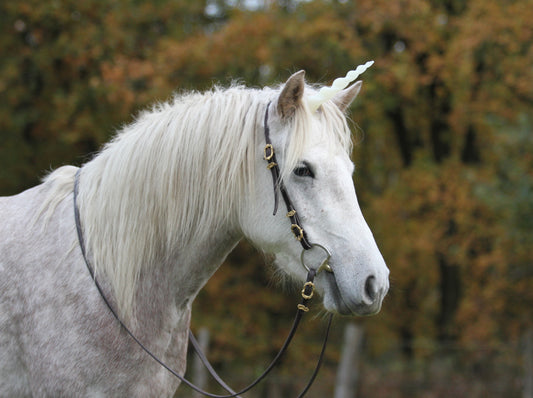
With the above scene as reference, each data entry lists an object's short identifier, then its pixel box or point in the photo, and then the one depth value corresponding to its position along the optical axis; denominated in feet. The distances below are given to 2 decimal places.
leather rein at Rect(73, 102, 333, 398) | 14.74
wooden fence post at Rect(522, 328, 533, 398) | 53.83
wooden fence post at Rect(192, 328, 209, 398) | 49.42
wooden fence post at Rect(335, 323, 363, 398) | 53.67
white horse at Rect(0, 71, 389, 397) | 14.69
